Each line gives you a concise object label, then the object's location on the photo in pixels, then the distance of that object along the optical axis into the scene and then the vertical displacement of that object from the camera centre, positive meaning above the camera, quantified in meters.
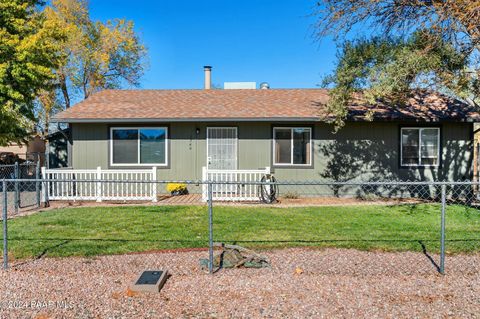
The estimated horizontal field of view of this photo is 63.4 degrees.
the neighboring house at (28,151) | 23.50 +0.62
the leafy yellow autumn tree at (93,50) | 28.04 +8.25
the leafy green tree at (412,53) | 8.77 +2.59
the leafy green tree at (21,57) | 13.80 +3.77
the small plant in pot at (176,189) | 12.94 -1.00
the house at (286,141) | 12.86 +0.60
